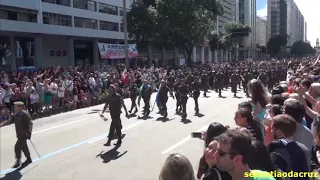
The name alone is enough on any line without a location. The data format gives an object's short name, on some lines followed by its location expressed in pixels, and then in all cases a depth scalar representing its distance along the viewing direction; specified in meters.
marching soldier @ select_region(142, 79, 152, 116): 15.77
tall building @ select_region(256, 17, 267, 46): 158.00
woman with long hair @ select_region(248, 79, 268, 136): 5.56
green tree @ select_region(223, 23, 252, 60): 76.99
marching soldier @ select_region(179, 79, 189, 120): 14.96
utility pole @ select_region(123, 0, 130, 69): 29.12
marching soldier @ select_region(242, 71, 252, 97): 24.17
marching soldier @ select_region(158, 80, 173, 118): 15.56
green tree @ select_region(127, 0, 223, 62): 43.44
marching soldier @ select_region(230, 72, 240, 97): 23.34
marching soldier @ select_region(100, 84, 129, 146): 10.32
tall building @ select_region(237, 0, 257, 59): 131.31
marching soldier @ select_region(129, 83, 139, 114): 16.30
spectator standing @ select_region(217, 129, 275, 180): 2.71
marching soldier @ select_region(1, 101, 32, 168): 8.55
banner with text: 37.31
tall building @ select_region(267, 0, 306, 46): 170.50
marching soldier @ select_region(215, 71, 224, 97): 24.13
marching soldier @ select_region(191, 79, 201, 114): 16.27
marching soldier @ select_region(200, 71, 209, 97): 25.44
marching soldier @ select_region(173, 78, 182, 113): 16.24
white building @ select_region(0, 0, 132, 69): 35.12
